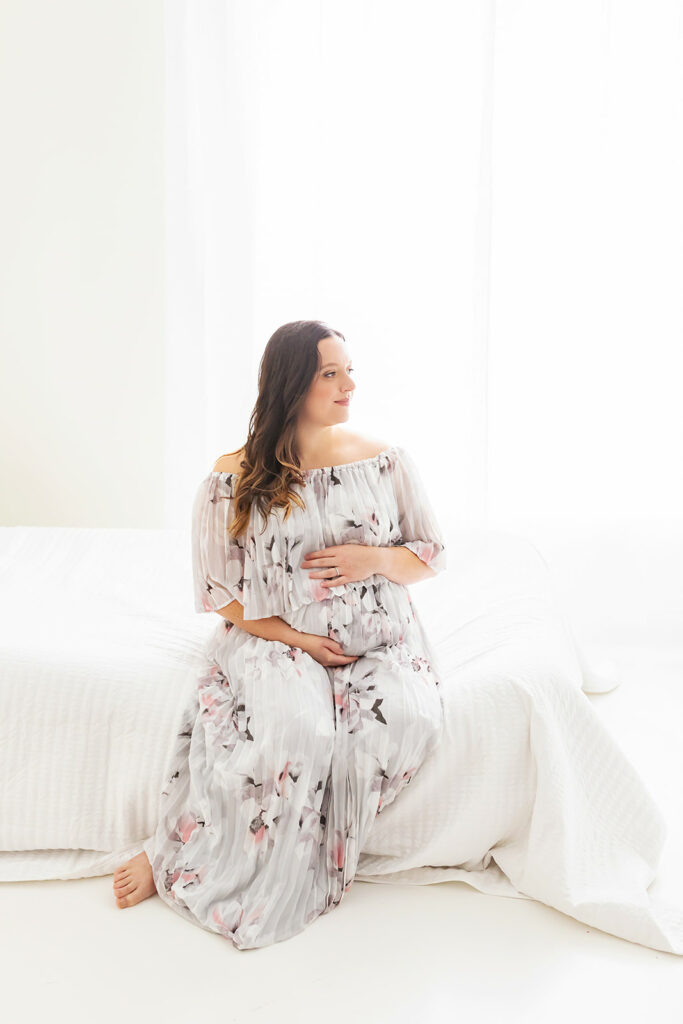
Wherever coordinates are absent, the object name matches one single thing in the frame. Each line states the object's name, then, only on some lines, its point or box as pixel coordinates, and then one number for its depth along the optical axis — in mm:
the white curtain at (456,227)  3230
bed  1678
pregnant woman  1627
